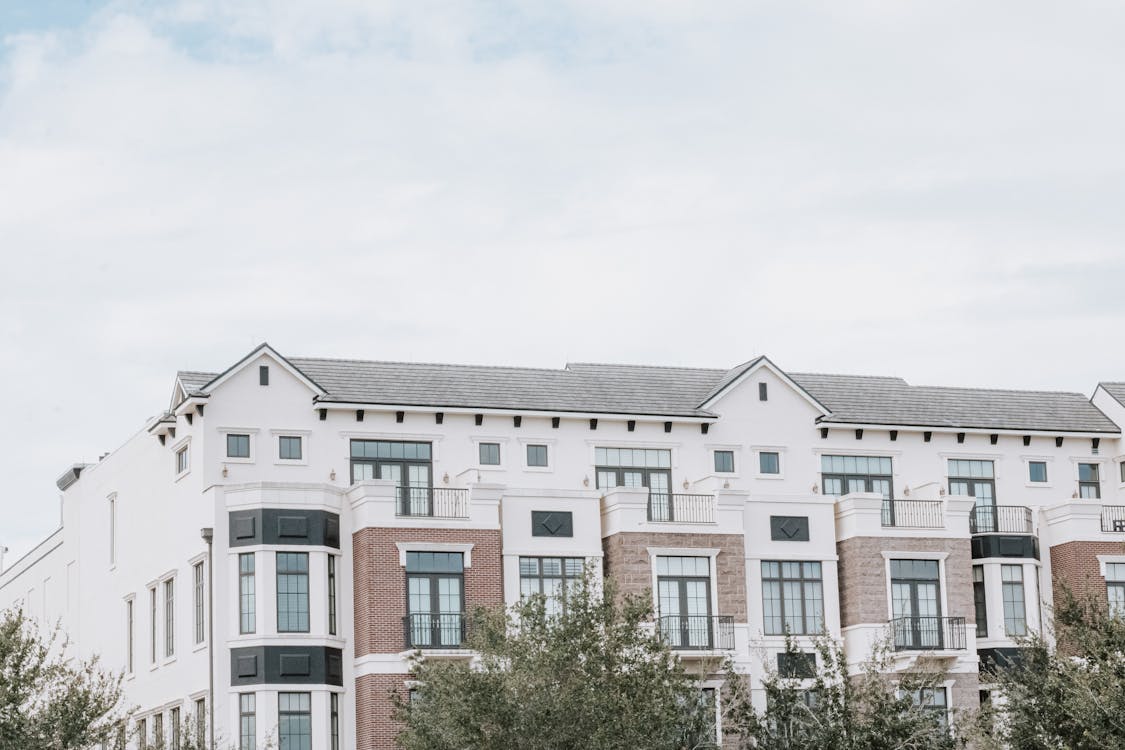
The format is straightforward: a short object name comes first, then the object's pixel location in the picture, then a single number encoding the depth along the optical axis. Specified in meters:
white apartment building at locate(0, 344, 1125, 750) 44.66
